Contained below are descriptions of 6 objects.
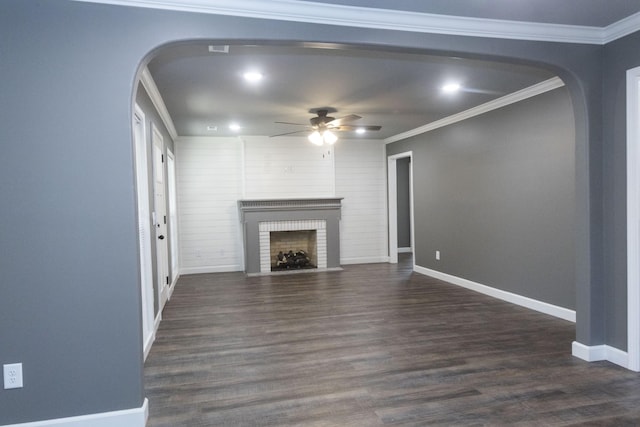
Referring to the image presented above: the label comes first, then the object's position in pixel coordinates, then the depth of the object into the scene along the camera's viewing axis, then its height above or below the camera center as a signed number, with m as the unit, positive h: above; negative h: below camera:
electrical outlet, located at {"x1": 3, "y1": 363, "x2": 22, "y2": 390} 2.12 -0.86
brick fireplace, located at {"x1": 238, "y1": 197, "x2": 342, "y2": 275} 7.18 -0.42
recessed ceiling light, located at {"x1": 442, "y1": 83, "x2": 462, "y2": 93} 4.22 +1.24
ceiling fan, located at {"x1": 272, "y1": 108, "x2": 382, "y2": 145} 5.22 +1.04
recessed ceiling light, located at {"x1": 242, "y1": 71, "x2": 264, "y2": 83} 3.70 +1.23
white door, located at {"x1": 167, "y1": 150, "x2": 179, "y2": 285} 6.21 -0.10
